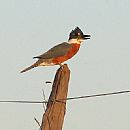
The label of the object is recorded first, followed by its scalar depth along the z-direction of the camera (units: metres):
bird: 14.78
